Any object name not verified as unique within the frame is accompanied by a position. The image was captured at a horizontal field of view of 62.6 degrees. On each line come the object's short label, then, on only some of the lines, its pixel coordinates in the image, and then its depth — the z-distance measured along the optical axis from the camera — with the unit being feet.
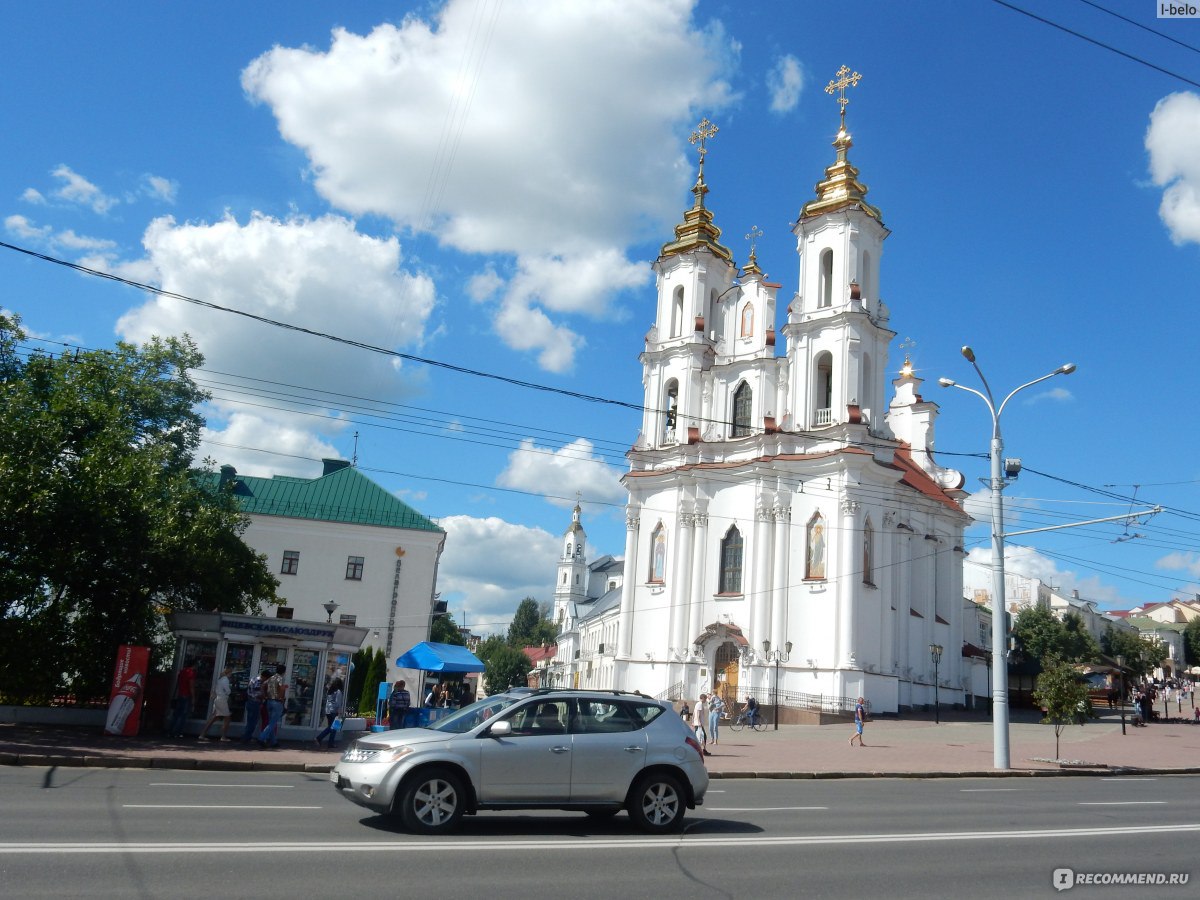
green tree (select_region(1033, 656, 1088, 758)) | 83.10
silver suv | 33.06
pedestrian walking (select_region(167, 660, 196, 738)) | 67.05
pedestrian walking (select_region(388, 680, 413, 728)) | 78.84
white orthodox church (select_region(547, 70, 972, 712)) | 146.61
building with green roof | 159.63
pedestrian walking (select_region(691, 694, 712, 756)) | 83.67
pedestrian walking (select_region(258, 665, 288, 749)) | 65.87
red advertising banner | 66.28
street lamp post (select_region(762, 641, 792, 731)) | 144.87
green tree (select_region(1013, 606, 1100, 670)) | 219.00
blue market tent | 88.53
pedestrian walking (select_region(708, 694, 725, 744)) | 93.15
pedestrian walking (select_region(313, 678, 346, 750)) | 69.46
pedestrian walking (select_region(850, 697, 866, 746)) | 100.21
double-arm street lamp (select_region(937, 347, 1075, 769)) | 76.02
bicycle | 126.72
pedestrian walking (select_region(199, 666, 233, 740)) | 65.77
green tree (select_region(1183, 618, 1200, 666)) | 329.72
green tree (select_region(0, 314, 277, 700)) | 69.51
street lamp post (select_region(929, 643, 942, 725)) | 149.69
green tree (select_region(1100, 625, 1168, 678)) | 241.35
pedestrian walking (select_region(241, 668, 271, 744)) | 66.80
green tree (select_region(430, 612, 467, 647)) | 328.08
